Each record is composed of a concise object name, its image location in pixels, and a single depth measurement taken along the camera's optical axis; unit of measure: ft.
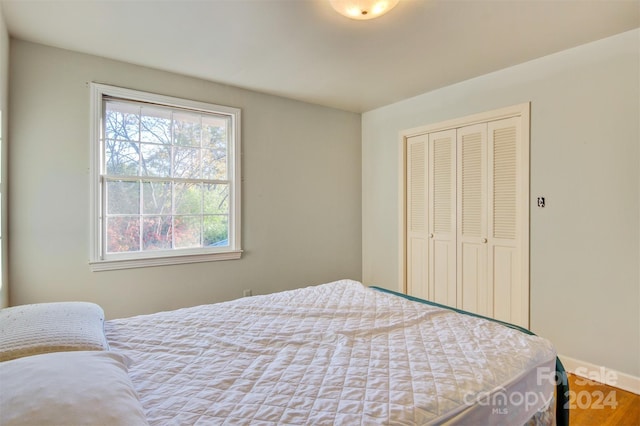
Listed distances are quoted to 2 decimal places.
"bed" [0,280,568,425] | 3.22
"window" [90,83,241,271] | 8.94
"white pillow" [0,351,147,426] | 2.40
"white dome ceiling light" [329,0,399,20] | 5.90
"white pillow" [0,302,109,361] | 3.72
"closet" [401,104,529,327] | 9.40
